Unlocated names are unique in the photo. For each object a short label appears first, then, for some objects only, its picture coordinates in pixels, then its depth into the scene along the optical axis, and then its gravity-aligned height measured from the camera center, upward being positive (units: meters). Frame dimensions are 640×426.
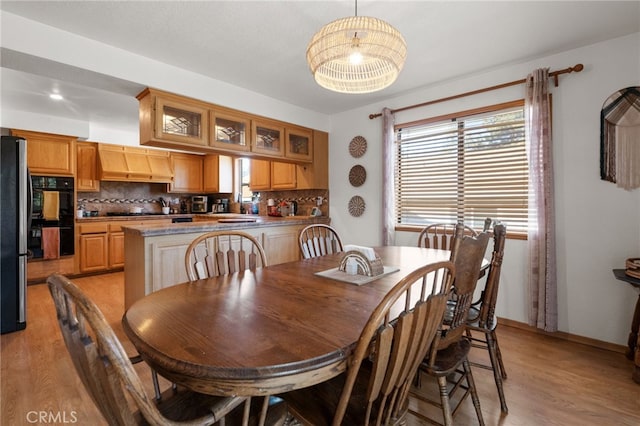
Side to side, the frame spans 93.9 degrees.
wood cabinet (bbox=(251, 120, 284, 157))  3.49 +0.89
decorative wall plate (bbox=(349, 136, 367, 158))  3.91 +0.85
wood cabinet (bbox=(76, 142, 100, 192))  4.86 +0.70
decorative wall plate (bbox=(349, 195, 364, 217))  3.95 +0.06
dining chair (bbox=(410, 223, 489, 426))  1.23 -0.52
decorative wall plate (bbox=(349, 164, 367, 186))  3.91 +0.47
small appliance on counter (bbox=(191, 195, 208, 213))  6.33 +0.10
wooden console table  1.93 -0.87
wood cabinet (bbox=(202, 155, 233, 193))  5.91 +0.73
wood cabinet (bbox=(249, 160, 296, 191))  4.52 +0.56
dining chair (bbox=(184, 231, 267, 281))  1.66 -0.32
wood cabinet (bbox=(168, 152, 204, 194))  5.89 +0.75
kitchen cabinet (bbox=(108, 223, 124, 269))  4.91 -0.60
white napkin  1.64 -0.23
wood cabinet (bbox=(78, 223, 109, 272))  4.64 -0.59
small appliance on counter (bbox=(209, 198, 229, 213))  6.31 +0.08
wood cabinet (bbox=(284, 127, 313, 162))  3.89 +0.90
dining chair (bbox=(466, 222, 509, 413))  1.60 -0.52
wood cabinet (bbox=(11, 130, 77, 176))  4.13 +0.81
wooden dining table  0.75 -0.38
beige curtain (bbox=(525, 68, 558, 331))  2.51 +0.01
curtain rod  2.45 +1.18
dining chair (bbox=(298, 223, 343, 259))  2.34 -0.30
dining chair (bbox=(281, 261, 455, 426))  0.82 -0.45
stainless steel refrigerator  2.68 -0.20
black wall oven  4.10 -0.07
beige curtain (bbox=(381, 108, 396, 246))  3.51 +0.31
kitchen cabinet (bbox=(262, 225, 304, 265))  3.60 -0.42
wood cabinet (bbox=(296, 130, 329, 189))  4.19 +0.60
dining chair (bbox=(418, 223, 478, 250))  2.72 -0.25
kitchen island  2.57 -0.39
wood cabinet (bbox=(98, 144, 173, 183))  4.96 +0.80
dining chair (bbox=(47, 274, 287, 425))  0.61 -0.33
